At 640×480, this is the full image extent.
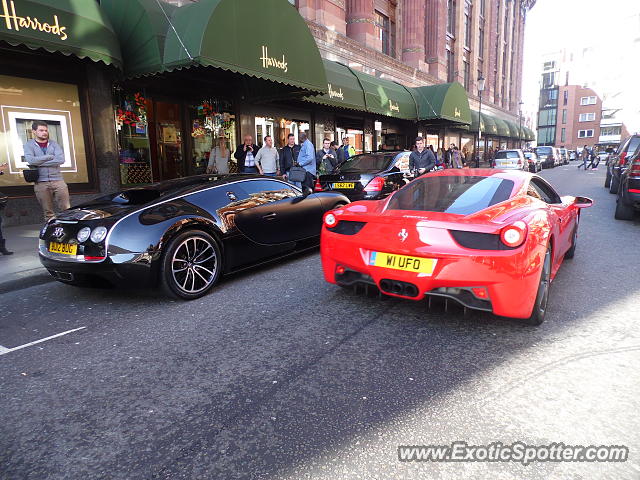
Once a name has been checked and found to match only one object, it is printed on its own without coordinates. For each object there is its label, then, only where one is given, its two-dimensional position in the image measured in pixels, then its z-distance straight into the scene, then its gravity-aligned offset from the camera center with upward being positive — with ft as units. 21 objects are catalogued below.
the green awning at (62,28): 20.30 +7.16
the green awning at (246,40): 24.67 +7.88
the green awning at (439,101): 63.67 +8.58
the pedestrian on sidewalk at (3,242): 19.29 -3.55
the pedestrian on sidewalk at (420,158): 32.14 -0.13
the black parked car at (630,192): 24.49 -2.37
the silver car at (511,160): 70.49 -0.82
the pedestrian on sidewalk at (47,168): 21.74 -0.20
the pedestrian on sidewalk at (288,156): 33.37 +0.28
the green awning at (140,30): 26.81 +8.64
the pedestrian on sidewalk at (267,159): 31.27 +0.08
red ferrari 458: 9.53 -2.12
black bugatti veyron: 12.50 -2.36
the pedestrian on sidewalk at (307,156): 31.35 +0.23
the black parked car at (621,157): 36.44 -0.44
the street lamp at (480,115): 86.31 +8.79
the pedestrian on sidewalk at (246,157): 32.42 +0.27
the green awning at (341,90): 42.78 +7.47
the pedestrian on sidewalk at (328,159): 37.68 -0.02
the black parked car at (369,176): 28.25 -1.24
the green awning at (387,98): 50.44 +7.92
